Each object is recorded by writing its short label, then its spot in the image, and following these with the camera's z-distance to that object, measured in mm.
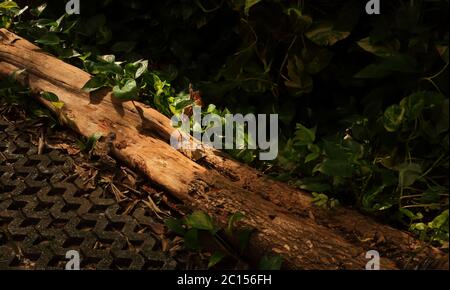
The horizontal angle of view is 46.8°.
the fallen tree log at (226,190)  1945
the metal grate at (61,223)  2049
